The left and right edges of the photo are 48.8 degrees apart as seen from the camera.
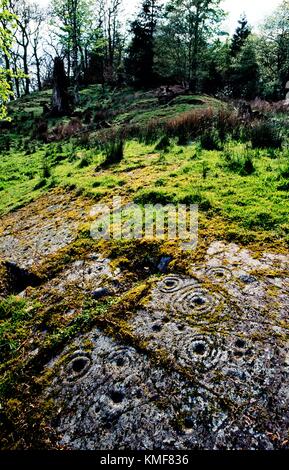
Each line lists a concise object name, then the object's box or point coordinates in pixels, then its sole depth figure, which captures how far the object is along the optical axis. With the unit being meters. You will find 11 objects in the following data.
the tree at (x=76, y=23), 24.45
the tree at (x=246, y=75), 31.03
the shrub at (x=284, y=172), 5.43
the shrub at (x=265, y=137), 7.61
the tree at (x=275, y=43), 36.12
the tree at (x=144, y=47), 29.48
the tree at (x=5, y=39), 10.15
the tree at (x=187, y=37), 30.78
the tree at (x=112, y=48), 34.81
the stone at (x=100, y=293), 3.33
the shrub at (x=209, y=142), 7.81
